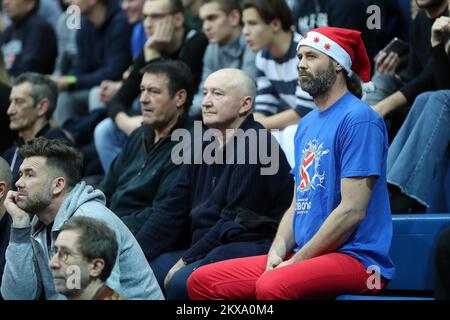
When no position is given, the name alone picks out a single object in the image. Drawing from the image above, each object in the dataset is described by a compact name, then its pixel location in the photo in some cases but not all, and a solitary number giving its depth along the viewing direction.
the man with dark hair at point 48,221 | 8.37
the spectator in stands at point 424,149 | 9.92
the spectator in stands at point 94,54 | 15.30
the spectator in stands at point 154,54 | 13.34
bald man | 9.69
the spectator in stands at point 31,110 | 12.66
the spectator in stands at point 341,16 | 11.74
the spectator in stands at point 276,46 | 11.82
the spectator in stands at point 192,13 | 14.19
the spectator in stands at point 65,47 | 17.20
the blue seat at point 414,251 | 9.20
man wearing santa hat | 8.20
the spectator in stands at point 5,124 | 13.36
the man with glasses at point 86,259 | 7.34
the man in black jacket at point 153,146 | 11.00
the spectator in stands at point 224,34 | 12.97
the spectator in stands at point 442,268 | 7.77
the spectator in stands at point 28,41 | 15.84
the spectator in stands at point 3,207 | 9.46
